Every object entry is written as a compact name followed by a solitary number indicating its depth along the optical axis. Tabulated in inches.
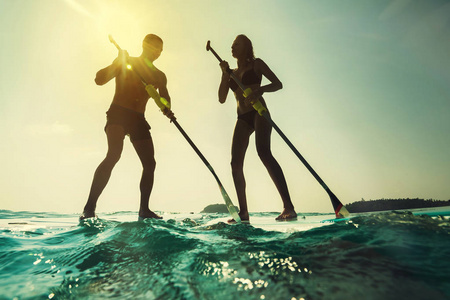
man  150.8
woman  146.3
